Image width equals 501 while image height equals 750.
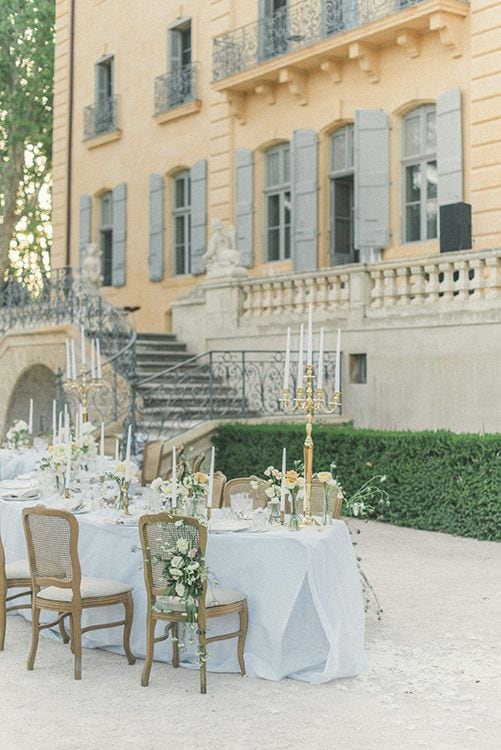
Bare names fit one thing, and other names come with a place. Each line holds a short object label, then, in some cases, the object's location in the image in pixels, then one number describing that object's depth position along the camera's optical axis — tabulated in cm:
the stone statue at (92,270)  1975
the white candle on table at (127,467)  699
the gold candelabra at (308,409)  637
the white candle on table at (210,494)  634
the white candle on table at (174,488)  612
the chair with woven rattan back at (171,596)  566
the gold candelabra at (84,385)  959
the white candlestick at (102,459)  822
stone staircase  1419
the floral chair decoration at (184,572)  560
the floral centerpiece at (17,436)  1239
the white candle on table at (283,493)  633
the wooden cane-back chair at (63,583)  593
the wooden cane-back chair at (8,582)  653
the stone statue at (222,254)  1636
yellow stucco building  1478
